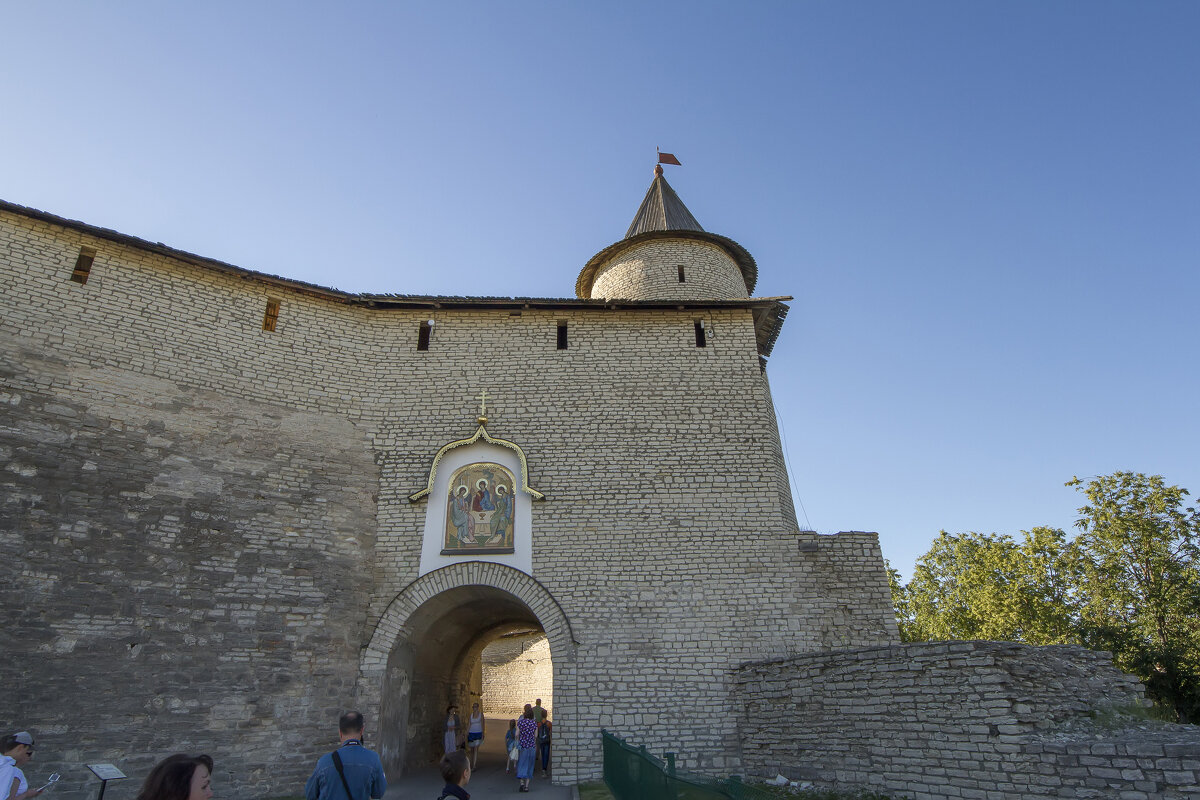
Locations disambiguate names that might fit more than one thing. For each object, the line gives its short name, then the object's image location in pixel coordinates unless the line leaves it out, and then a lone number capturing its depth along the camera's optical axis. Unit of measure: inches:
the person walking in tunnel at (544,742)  475.8
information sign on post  235.6
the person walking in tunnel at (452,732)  409.4
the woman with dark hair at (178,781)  90.3
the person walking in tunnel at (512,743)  403.5
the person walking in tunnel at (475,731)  439.8
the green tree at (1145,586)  614.1
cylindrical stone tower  562.3
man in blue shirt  146.9
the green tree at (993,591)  753.6
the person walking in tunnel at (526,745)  363.3
